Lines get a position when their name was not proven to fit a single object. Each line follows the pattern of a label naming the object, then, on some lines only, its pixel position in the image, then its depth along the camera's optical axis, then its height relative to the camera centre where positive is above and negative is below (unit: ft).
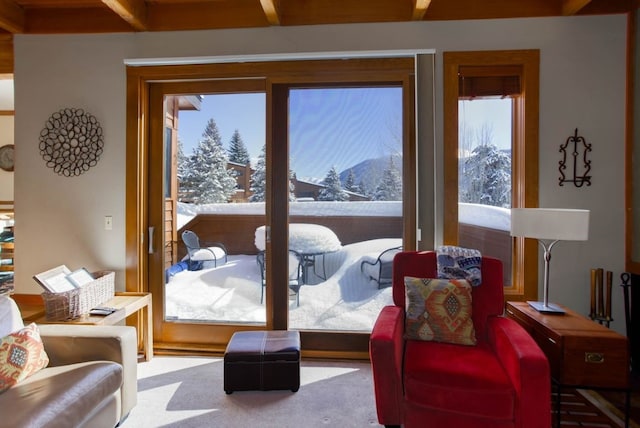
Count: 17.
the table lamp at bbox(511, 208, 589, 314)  6.64 -0.40
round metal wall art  9.62 +1.78
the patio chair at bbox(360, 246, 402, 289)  9.53 -1.73
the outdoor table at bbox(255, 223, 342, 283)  9.62 -1.01
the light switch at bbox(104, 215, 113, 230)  9.66 -0.47
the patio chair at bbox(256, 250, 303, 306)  9.62 -1.88
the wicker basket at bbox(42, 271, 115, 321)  7.43 -2.12
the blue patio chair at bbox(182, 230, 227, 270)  10.00 -1.35
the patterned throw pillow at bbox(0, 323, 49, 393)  5.28 -2.41
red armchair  5.16 -2.77
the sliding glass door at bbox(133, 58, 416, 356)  9.33 +0.22
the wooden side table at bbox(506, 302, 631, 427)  5.90 -2.65
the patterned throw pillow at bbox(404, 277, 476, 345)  6.84 -2.13
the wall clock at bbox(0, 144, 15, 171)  20.02 +2.78
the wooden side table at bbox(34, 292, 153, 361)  7.51 -2.49
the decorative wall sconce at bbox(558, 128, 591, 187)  8.63 +1.21
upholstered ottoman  7.46 -3.51
